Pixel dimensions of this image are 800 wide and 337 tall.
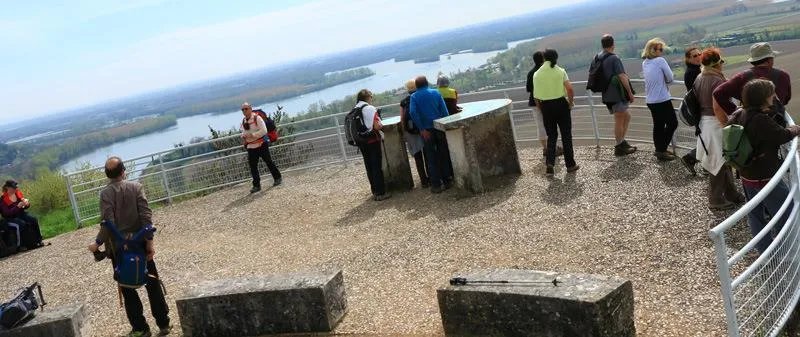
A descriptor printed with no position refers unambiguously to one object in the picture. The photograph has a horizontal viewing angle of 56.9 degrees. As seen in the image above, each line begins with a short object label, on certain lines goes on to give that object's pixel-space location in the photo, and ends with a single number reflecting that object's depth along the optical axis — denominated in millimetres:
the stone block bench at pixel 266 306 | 5645
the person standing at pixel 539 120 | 10664
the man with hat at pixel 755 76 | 6348
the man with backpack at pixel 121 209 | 6023
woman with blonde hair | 8914
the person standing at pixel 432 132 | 9766
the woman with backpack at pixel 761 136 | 5246
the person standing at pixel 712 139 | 6941
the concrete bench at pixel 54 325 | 5930
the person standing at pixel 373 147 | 10289
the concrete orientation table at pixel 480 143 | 9438
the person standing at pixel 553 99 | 9336
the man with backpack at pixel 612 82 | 9461
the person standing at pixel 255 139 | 12664
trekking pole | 5121
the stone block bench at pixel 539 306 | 4445
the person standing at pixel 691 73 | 8159
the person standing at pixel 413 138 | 10125
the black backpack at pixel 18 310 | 5859
